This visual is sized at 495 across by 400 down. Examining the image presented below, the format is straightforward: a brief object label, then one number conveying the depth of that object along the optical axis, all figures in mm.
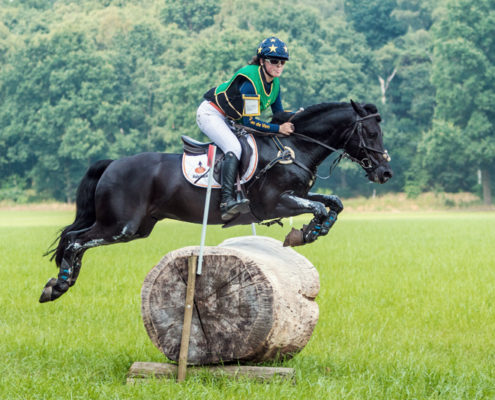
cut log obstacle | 13548
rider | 15133
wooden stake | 13594
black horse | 15328
